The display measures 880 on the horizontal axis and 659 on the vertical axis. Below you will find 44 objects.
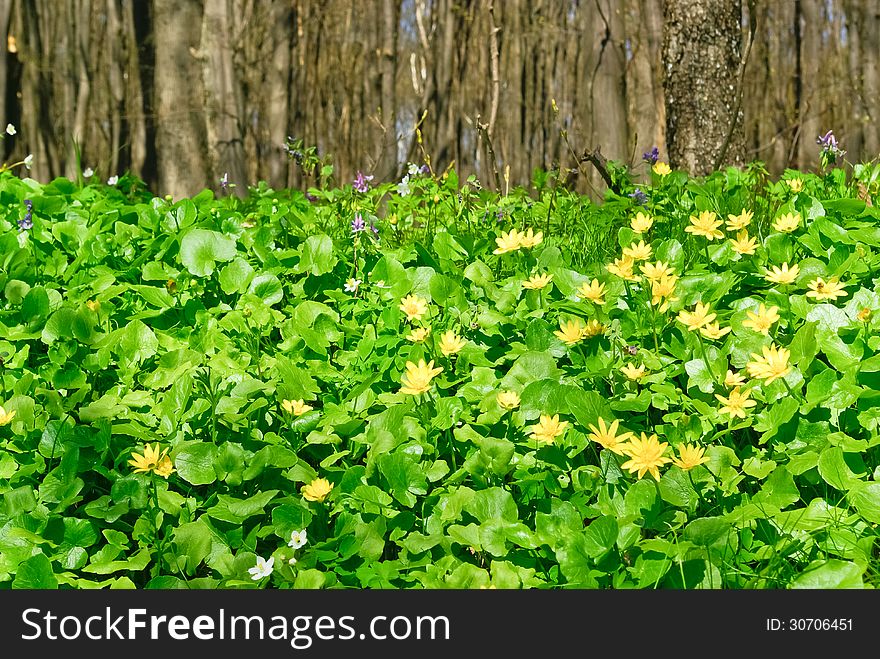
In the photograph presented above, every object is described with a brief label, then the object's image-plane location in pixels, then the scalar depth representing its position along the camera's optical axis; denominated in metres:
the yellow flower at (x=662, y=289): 2.08
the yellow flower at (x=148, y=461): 1.83
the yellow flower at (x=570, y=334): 2.09
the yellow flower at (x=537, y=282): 2.31
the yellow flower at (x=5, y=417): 1.98
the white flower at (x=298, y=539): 1.73
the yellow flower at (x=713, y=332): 1.99
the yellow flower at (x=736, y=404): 1.83
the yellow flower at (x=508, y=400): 1.92
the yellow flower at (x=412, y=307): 2.32
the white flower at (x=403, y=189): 3.63
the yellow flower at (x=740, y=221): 2.45
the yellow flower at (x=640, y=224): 2.51
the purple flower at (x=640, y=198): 3.25
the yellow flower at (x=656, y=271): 2.12
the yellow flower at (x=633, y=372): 1.99
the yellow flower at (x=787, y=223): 2.46
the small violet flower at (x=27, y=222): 3.10
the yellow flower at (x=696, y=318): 2.00
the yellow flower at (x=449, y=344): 2.15
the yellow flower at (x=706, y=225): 2.41
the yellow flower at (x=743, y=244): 2.39
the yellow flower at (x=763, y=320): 2.03
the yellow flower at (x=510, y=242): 2.44
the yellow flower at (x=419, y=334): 2.18
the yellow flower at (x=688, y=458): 1.70
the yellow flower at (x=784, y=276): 2.19
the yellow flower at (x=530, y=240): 2.42
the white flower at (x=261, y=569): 1.67
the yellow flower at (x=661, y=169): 3.48
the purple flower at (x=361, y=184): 3.50
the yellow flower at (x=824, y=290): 2.11
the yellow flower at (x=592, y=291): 2.15
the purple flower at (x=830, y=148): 3.35
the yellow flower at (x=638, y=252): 2.23
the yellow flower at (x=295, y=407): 2.04
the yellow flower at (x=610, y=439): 1.67
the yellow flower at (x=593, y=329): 2.16
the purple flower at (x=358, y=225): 2.92
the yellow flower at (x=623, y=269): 2.24
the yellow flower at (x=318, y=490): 1.80
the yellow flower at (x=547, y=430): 1.78
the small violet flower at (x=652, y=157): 3.60
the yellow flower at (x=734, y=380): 1.92
